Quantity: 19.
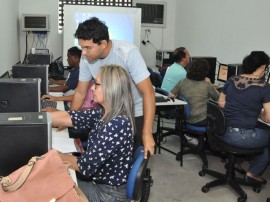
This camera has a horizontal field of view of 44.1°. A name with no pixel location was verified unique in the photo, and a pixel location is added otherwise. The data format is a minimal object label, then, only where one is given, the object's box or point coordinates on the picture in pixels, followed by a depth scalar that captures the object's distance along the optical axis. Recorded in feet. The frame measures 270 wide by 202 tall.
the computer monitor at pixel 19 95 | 6.31
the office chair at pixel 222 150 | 9.18
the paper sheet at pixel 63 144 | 6.18
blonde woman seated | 5.09
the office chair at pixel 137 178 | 5.13
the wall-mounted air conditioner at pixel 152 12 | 20.27
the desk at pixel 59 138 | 6.30
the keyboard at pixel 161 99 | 11.68
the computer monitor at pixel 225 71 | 13.42
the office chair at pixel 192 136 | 11.51
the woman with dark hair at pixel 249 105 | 8.91
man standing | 6.21
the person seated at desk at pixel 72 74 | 11.50
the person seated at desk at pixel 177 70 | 13.41
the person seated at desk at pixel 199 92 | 11.39
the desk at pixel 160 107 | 11.44
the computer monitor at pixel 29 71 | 9.04
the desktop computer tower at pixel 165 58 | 18.72
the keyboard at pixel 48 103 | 9.12
